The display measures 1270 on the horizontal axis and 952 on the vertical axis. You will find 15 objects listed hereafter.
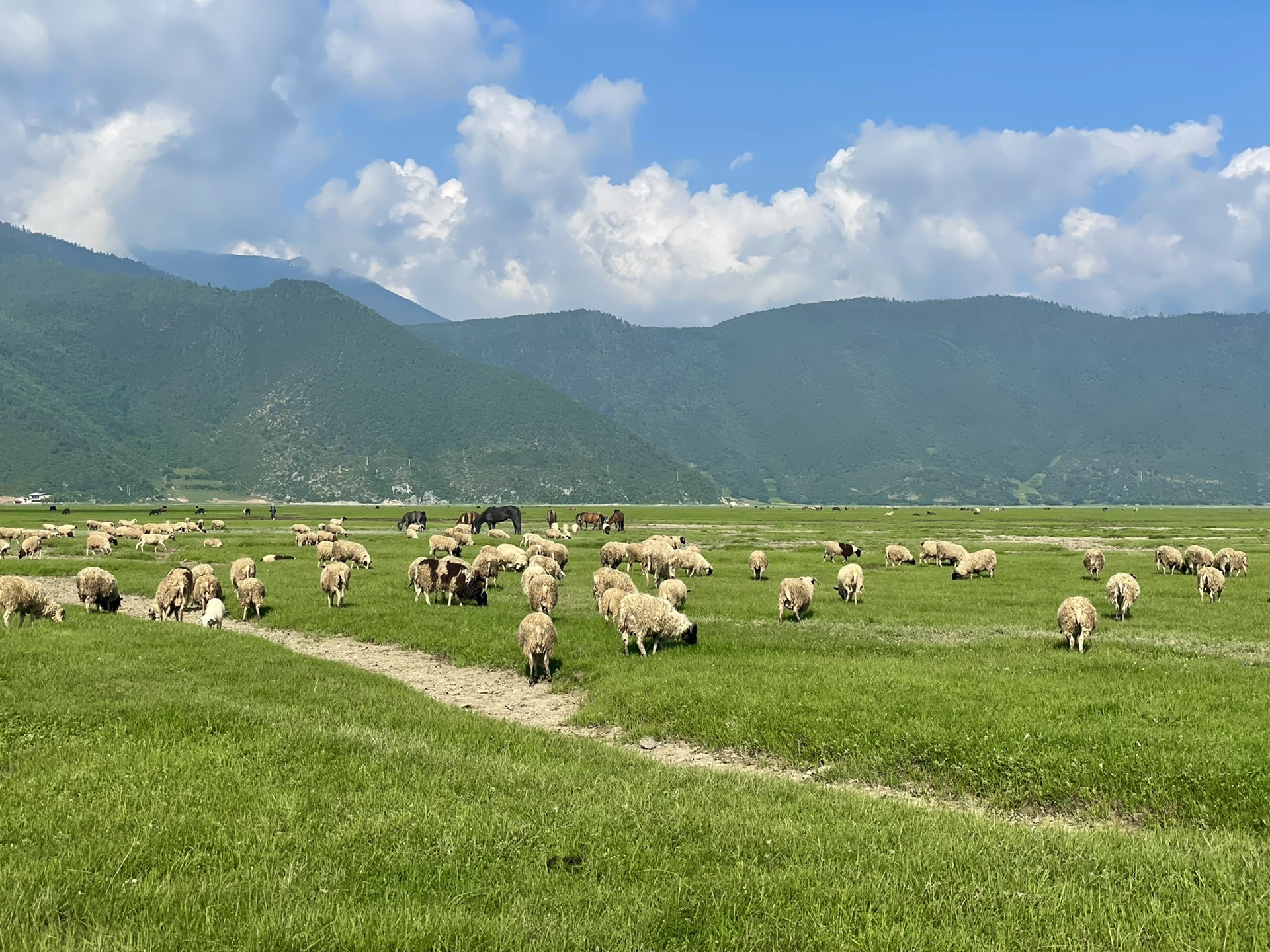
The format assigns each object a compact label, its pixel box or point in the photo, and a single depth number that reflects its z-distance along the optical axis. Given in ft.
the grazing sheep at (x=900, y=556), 150.41
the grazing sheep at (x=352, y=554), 131.75
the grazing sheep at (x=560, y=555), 127.75
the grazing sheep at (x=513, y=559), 124.36
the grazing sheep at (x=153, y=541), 168.76
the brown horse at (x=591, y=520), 262.06
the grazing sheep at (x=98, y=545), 161.27
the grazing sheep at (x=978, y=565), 120.37
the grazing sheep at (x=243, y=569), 97.24
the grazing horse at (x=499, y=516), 241.76
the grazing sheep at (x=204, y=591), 89.97
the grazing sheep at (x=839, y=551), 156.87
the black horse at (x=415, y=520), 257.96
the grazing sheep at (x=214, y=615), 79.61
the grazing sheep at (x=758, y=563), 116.98
